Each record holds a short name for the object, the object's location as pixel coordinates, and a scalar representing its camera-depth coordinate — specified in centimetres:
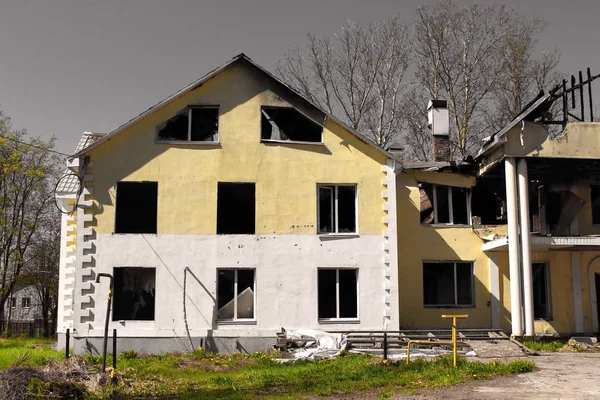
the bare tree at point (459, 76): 3516
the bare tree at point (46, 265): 4053
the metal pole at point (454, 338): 1508
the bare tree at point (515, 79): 3525
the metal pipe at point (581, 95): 2140
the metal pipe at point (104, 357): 1337
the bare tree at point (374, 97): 3631
